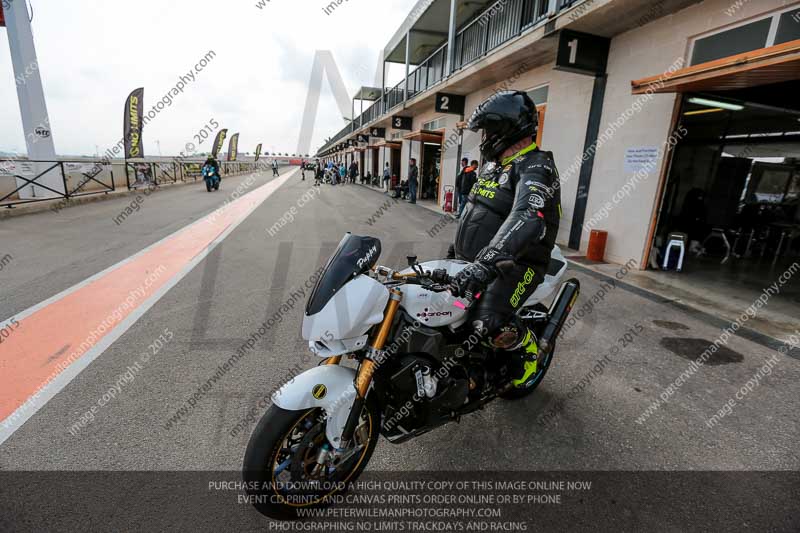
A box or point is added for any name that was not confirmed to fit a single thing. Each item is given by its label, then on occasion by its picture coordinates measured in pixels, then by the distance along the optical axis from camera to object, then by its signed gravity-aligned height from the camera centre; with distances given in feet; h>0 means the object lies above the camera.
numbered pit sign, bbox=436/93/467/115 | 47.49 +7.54
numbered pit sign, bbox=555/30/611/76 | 24.17 +7.37
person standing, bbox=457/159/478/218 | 37.56 -0.78
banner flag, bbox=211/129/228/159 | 110.01 +3.44
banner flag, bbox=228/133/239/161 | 157.43 +3.18
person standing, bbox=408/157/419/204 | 58.03 -2.43
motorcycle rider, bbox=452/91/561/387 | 6.72 -0.93
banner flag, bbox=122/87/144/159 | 58.29 +3.81
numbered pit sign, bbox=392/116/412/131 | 71.77 +7.42
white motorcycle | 5.53 -3.32
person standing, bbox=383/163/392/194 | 82.79 -2.88
